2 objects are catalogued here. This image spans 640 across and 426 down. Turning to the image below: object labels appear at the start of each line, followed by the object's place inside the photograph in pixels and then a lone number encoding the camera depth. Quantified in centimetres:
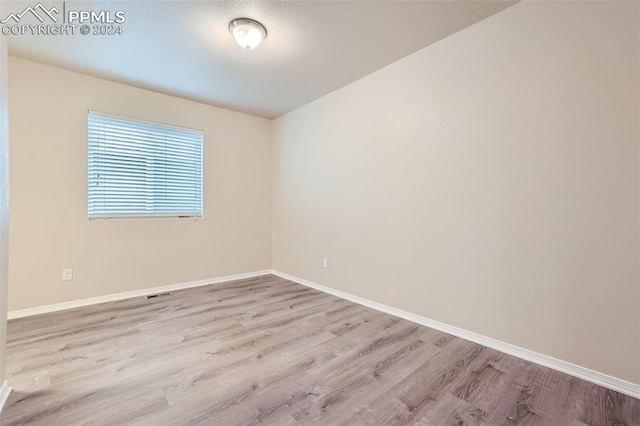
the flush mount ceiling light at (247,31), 217
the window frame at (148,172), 310
